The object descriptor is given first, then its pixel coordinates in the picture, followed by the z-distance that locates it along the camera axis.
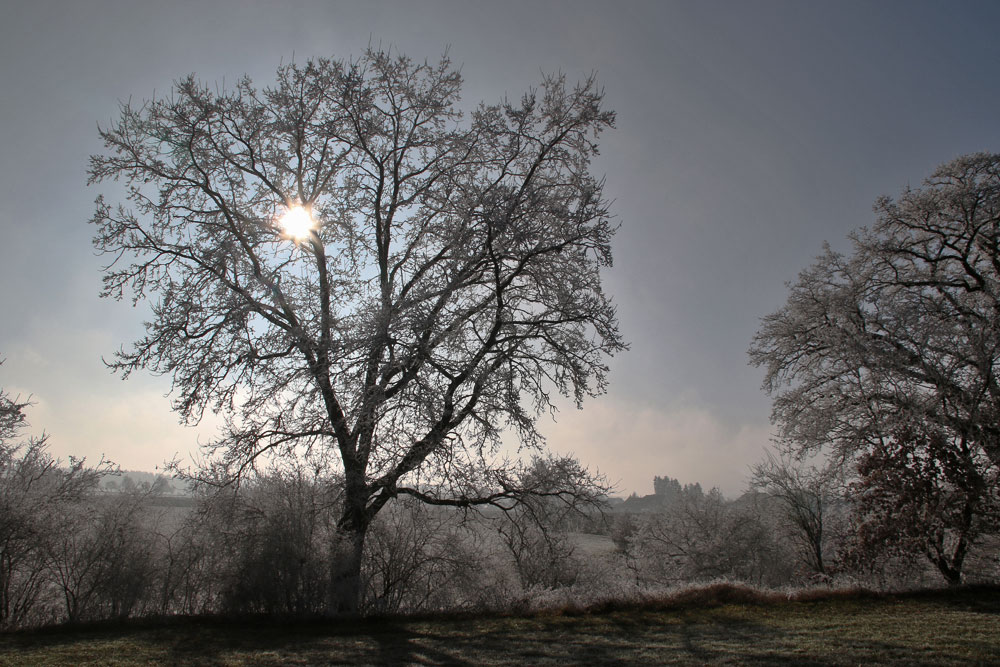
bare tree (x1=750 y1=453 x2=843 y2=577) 18.67
